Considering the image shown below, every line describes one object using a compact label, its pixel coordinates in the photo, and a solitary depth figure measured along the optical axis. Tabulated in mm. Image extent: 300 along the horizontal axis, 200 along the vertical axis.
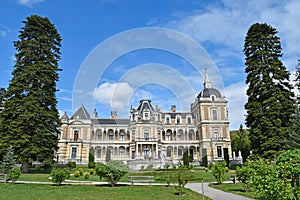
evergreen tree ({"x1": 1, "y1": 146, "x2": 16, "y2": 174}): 15873
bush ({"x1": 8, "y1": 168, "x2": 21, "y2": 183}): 13445
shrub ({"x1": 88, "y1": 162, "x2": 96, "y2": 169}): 27812
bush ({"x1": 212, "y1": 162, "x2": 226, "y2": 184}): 13992
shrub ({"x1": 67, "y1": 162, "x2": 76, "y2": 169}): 28825
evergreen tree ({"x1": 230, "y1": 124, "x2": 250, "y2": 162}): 44938
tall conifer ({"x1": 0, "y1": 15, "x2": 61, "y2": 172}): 19859
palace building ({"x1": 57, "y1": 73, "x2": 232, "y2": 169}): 39219
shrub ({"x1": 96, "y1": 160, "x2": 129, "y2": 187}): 12820
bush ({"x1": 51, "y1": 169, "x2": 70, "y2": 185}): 12883
